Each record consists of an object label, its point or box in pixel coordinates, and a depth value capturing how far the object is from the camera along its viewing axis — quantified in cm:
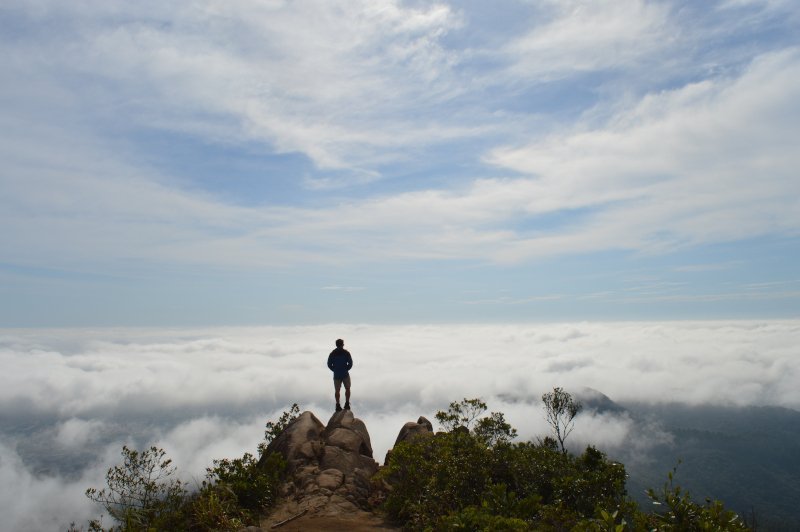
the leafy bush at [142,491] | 1409
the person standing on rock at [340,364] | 2673
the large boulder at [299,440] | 2059
